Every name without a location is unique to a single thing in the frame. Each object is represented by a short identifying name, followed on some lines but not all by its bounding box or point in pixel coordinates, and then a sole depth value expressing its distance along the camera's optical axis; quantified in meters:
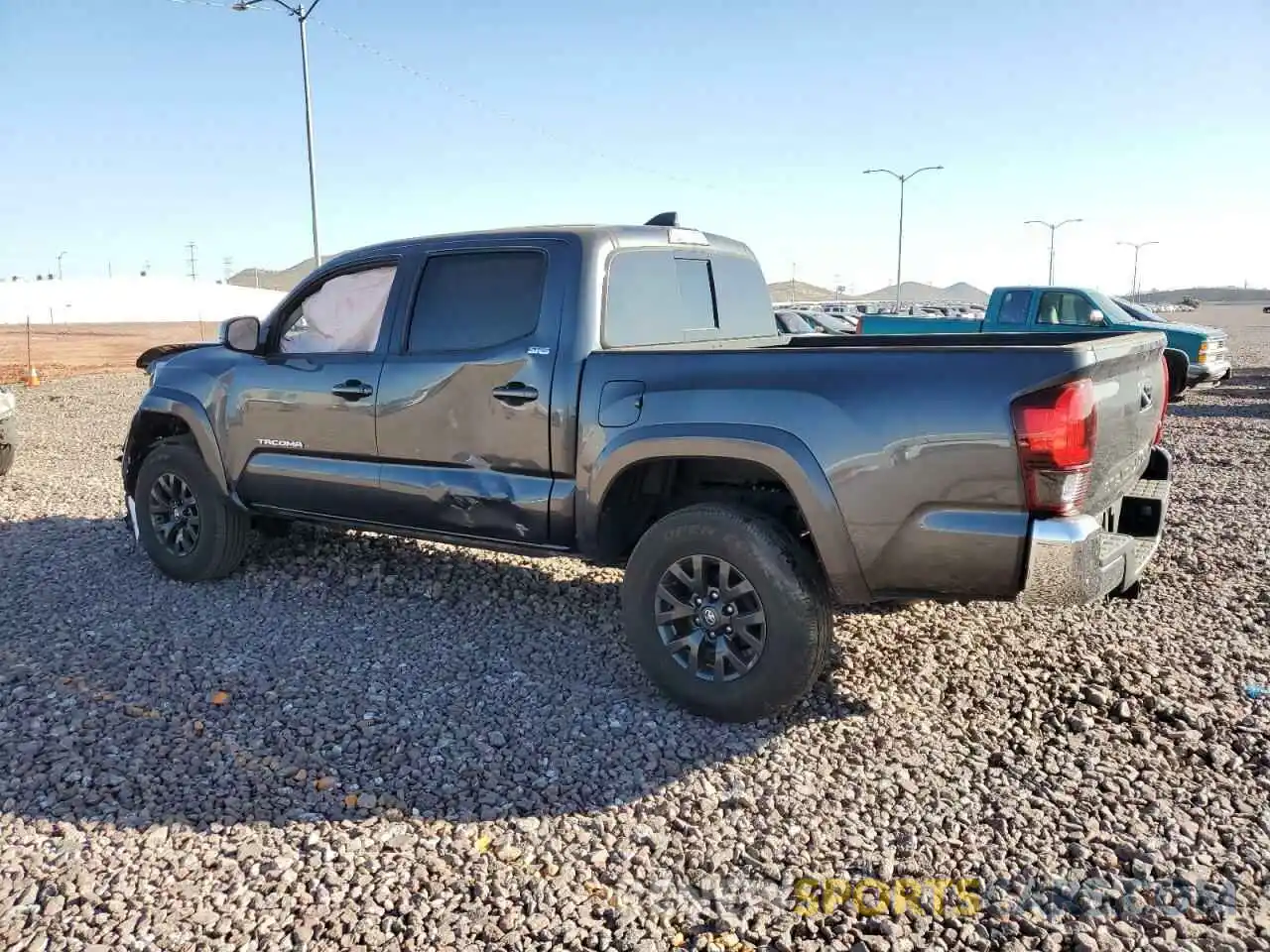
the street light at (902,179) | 46.91
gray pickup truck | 3.46
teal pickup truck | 15.23
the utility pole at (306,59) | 20.97
